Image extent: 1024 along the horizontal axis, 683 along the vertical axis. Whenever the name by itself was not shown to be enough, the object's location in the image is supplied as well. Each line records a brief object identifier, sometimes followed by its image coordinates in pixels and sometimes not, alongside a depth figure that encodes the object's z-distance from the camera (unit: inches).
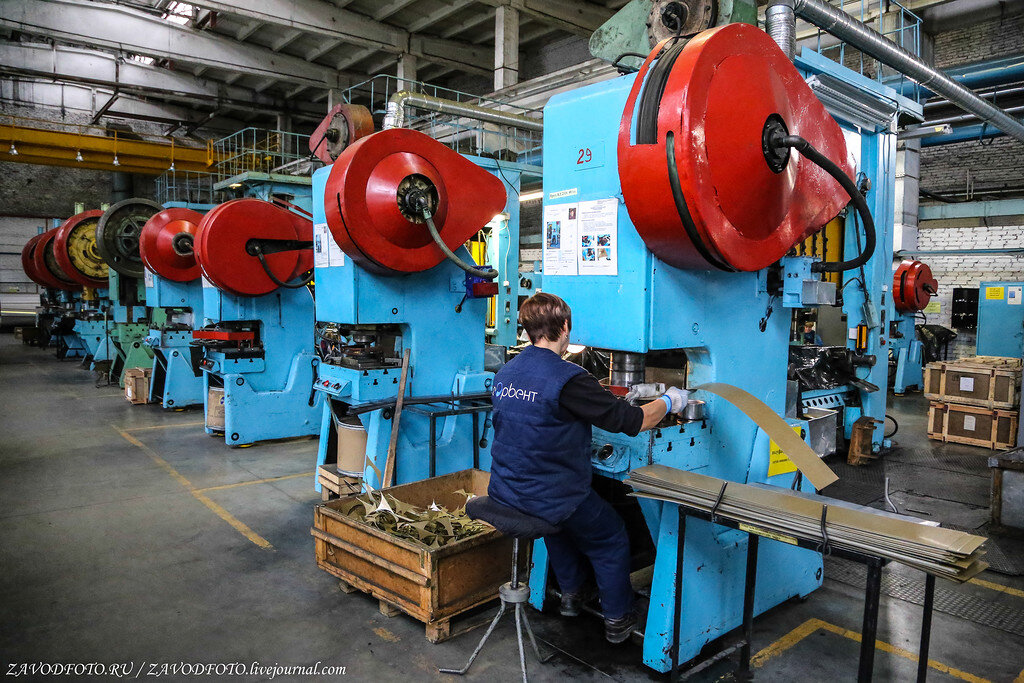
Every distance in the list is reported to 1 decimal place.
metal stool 88.3
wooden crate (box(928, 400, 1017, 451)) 245.1
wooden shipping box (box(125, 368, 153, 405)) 327.6
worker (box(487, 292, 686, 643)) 87.7
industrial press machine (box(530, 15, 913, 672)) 83.8
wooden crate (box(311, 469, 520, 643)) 105.4
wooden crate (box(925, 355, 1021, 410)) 238.5
